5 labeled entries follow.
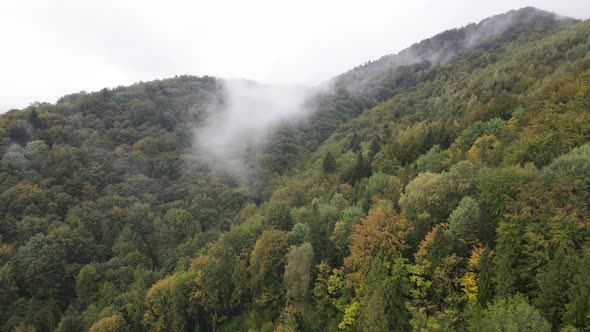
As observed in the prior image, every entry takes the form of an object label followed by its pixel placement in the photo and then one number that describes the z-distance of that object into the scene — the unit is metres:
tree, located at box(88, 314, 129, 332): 67.94
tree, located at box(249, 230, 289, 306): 64.06
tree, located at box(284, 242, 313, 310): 58.06
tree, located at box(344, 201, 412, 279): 51.41
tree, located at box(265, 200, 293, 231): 75.44
